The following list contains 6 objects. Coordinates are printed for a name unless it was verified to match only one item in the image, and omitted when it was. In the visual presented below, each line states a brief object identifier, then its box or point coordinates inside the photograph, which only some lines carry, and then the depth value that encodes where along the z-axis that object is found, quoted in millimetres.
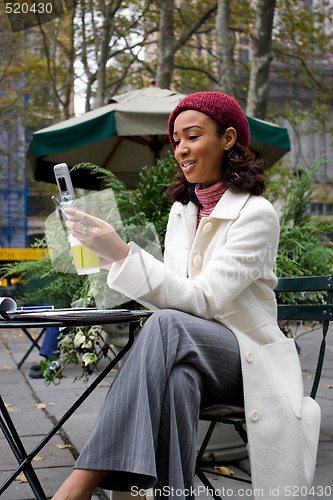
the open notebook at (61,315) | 1771
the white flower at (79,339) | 3084
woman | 1708
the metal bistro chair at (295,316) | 2047
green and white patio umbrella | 6781
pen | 2115
